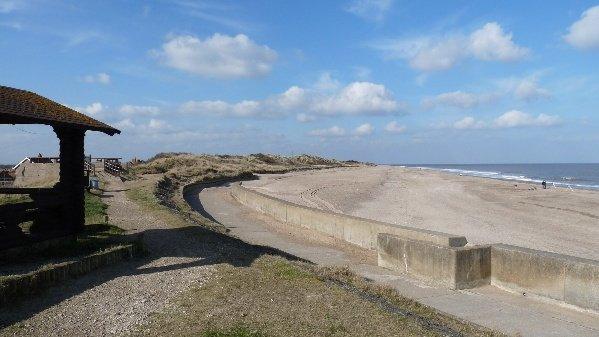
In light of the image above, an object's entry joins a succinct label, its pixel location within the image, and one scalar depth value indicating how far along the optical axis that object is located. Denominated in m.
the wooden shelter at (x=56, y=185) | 8.61
